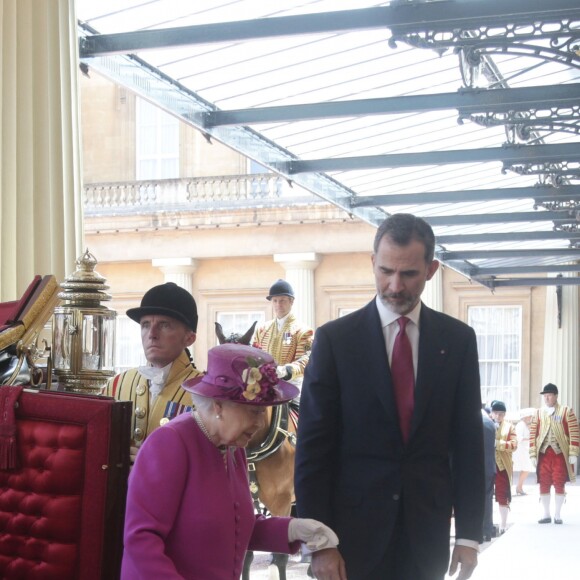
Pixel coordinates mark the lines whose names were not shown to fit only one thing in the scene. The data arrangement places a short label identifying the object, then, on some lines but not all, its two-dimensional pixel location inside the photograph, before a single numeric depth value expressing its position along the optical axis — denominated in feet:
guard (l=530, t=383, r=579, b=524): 50.57
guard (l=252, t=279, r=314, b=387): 30.30
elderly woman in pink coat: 8.16
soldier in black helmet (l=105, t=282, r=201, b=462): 11.66
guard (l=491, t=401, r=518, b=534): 47.80
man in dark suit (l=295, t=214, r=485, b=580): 10.89
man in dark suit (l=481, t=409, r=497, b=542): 38.73
